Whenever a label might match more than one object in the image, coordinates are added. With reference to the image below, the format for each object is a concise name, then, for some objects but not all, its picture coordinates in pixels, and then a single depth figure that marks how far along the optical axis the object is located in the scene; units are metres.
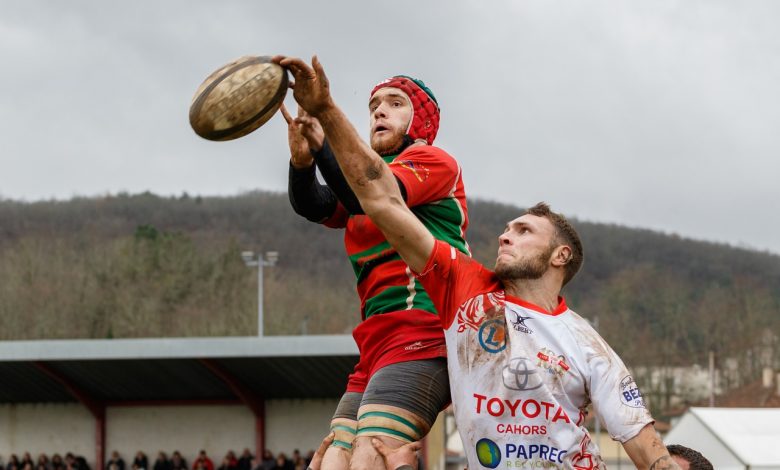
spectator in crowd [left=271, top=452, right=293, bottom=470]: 24.02
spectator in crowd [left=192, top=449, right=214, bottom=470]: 25.91
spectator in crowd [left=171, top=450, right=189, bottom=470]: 26.08
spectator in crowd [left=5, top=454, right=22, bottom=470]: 26.42
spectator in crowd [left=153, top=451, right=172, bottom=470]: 26.11
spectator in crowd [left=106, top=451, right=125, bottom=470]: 26.41
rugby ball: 5.09
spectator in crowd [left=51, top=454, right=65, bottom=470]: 26.50
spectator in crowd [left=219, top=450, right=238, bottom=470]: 25.52
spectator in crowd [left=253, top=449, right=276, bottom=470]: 24.48
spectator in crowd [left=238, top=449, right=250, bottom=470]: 25.49
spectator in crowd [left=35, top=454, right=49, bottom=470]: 26.88
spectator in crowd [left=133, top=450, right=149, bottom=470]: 26.45
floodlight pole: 39.28
